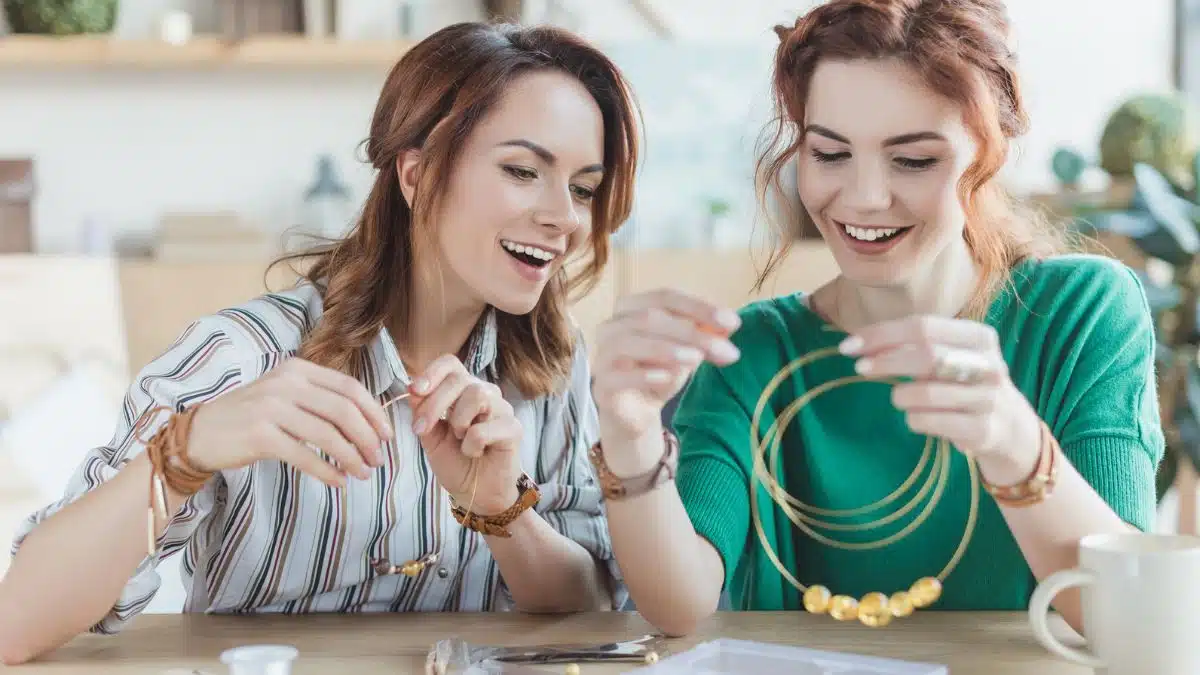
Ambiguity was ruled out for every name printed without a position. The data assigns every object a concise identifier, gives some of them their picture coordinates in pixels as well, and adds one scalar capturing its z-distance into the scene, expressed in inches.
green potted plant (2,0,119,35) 115.1
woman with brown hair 45.7
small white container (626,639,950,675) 34.8
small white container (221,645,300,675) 34.2
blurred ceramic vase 120.4
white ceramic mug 31.2
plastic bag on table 35.7
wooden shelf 114.1
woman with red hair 37.3
